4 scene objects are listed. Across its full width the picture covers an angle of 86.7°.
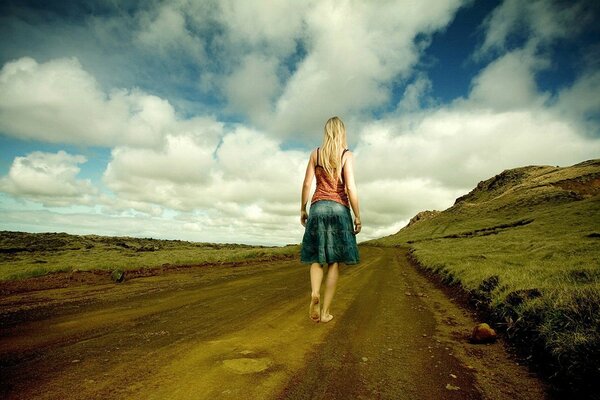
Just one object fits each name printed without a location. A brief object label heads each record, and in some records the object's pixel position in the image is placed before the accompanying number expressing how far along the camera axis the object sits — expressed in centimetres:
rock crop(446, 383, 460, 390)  296
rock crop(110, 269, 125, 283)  1065
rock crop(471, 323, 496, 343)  455
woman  450
